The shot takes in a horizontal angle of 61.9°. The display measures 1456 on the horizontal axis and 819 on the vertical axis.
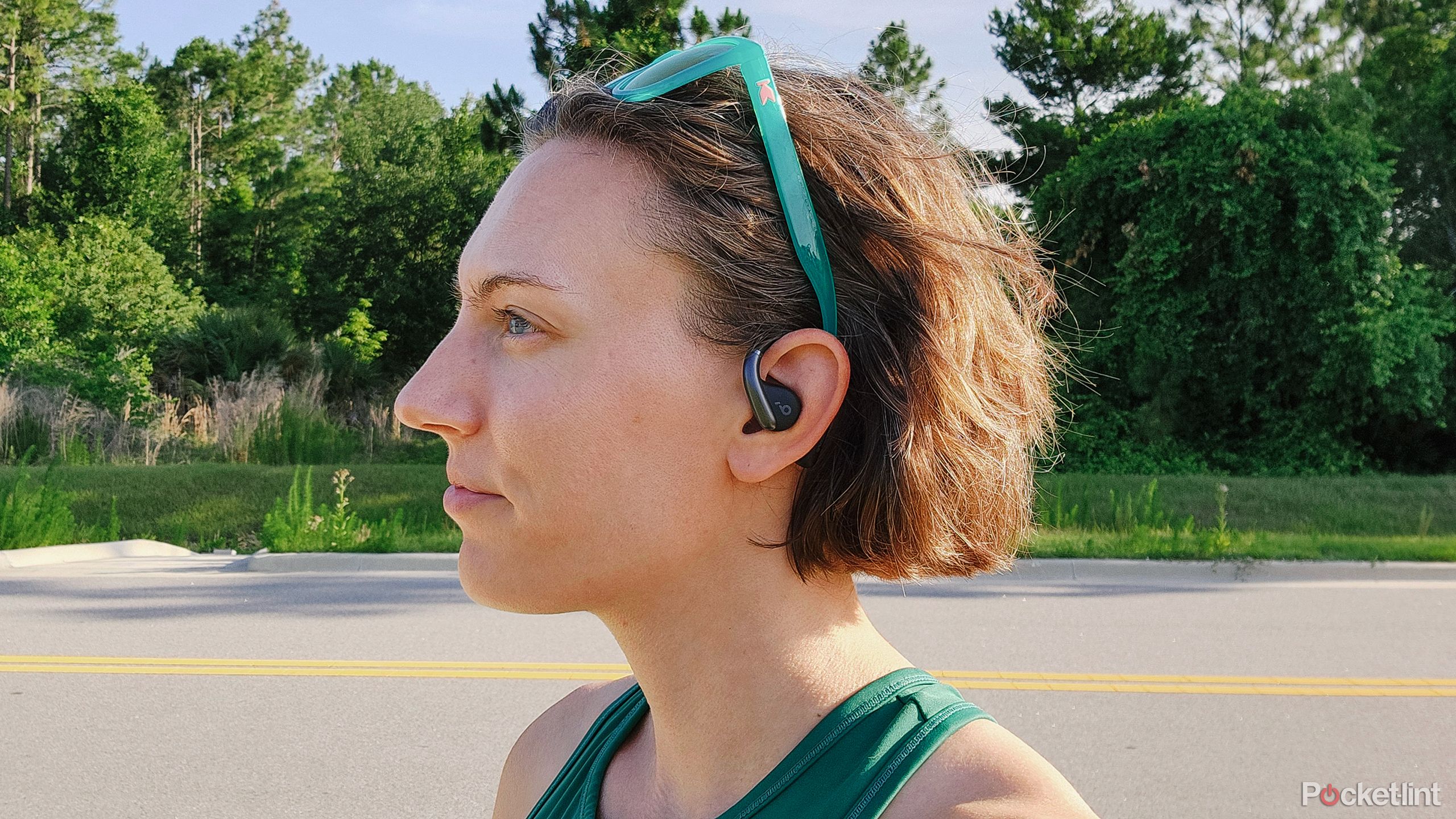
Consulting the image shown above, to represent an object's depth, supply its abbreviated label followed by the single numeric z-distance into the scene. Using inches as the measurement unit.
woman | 43.8
